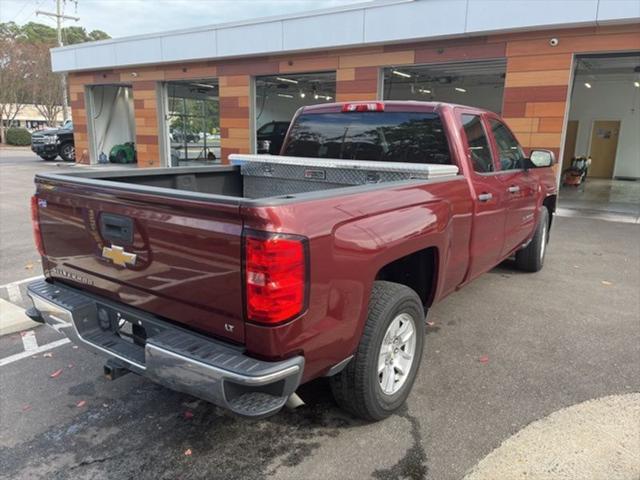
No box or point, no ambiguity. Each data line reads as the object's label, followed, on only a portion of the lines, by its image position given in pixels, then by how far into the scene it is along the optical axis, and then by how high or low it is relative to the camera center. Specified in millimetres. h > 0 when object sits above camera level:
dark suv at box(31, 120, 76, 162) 22828 -882
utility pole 37531 +7772
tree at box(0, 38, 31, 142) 36938 +3665
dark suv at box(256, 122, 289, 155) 19500 -146
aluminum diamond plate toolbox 3576 -319
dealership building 10359 +1803
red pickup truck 2178 -685
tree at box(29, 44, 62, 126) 38844 +3100
